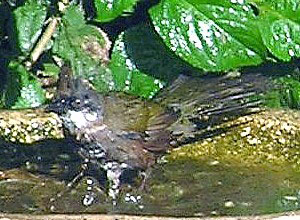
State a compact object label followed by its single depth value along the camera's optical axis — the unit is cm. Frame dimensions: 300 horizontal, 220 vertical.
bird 592
